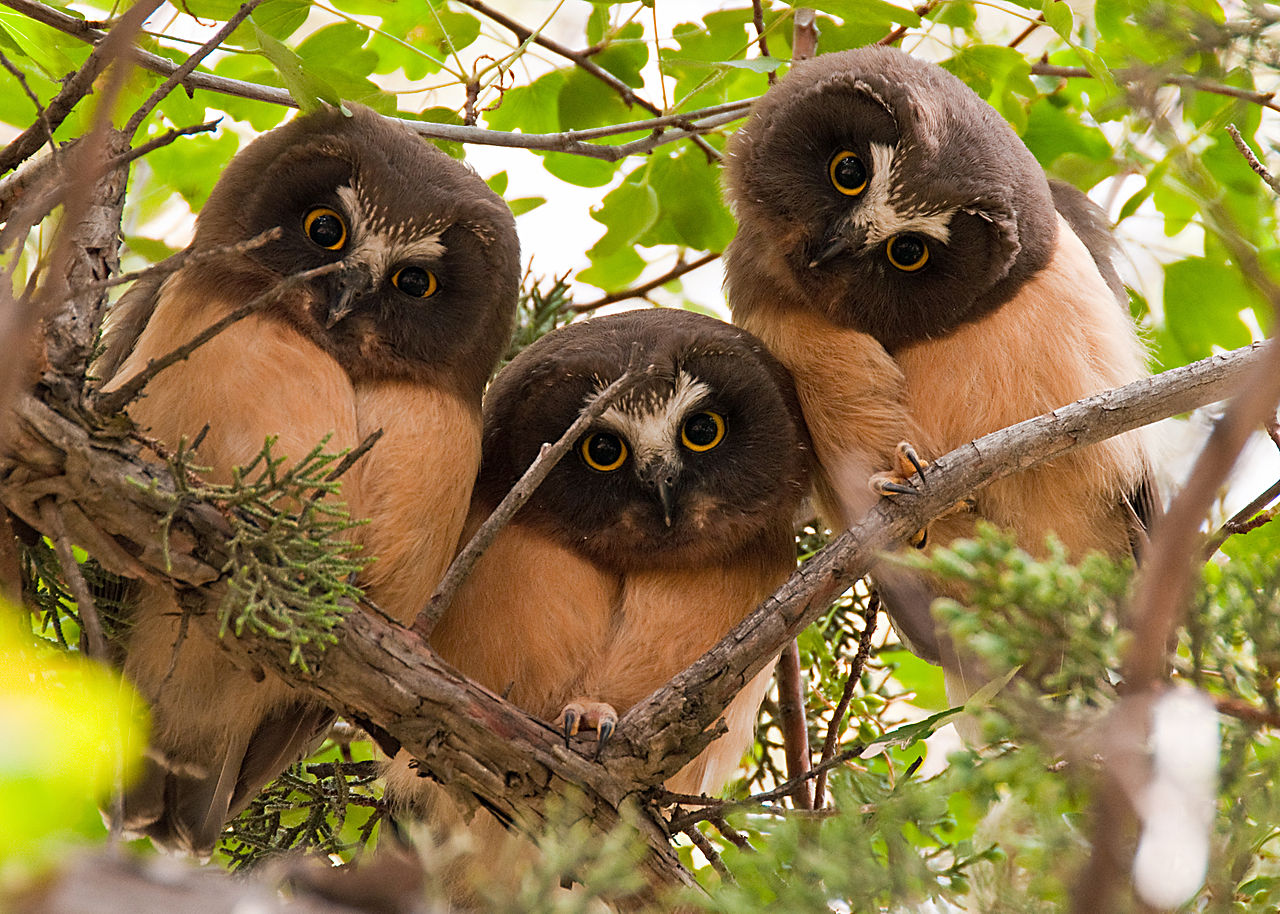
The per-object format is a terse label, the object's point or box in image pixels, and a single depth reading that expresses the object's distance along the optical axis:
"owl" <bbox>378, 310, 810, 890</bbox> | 4.87
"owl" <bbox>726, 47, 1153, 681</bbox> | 4.83
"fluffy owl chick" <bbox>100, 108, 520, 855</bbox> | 4.36
